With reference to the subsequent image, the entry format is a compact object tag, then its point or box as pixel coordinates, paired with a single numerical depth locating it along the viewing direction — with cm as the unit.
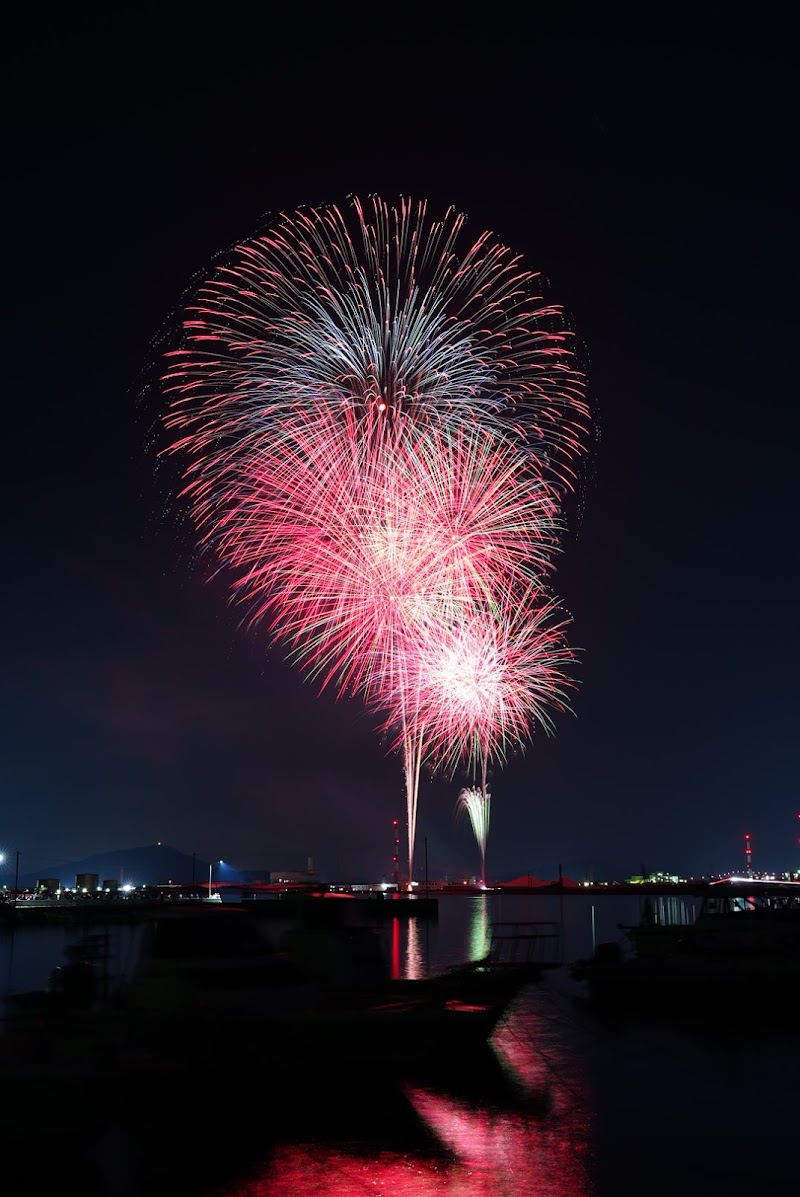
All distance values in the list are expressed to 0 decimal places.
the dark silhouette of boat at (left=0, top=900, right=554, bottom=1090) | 1945
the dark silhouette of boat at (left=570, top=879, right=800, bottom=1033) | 3722
